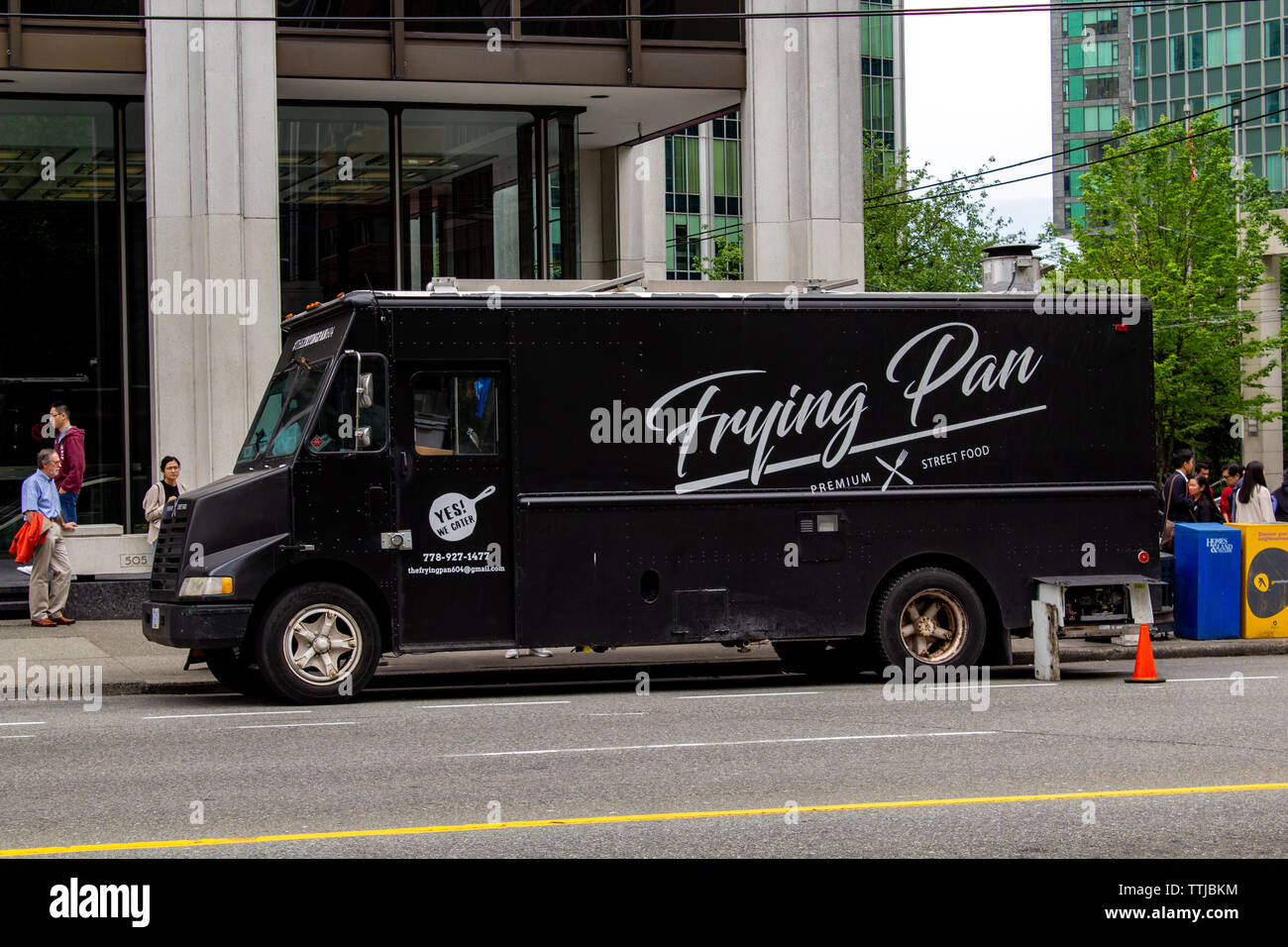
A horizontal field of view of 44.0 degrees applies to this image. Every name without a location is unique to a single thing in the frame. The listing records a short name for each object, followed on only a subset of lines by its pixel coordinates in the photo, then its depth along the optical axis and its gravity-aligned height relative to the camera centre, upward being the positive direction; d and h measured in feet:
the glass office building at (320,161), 60.80 +12.54
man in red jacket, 59.06 +0.51
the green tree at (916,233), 160.45 +23.17
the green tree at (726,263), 181.78 +22.97
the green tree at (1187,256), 154.71 +19.77
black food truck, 40.16 -0.54
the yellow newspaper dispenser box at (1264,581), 51.75 -4.23
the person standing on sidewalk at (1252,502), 57.77 -1.83
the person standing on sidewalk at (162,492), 55.93 -0.79
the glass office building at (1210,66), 332.19 +85.01
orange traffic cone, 42.86 -5.68
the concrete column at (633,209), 77.00 +12.41
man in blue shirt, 54.90 -2.91
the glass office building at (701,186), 272.95 +47.84
